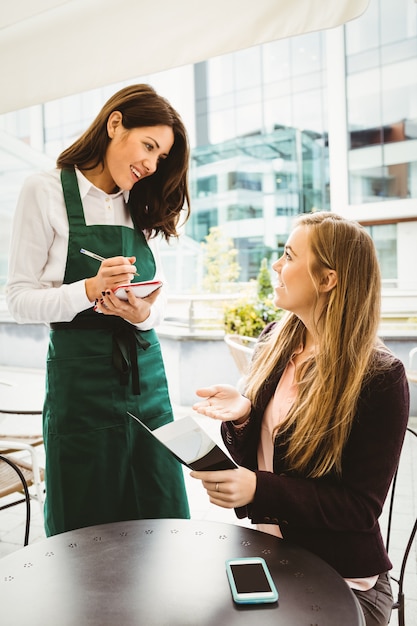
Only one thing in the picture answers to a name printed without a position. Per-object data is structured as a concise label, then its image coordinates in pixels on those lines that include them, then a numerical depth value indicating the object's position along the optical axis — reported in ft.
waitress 4.29
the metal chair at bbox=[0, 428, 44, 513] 6.77
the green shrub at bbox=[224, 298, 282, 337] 17.06
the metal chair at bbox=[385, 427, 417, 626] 4.22
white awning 4.61
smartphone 2.50
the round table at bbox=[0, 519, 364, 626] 2.41
